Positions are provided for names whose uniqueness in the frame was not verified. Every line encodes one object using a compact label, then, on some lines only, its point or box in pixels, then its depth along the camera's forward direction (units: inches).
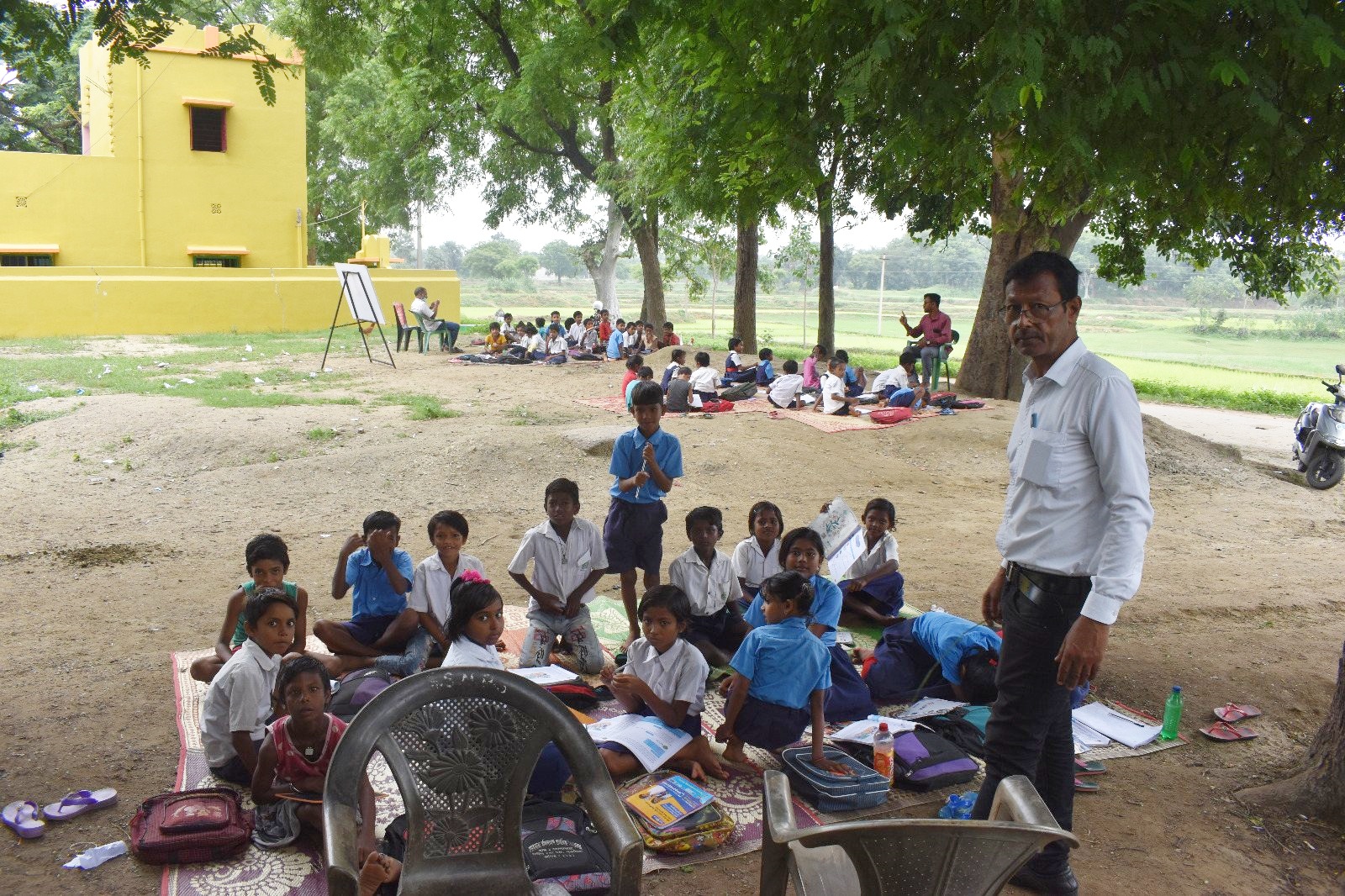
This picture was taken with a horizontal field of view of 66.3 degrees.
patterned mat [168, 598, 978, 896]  129.2
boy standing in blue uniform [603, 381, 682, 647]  217.2
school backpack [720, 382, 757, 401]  559.8
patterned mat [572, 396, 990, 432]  482.4
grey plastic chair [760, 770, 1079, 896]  74.3
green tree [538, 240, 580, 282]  3535.9
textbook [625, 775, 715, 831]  143.9
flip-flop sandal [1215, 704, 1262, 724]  191.5
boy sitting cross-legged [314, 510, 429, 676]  199.2
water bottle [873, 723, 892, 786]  159.8
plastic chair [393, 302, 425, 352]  792.0
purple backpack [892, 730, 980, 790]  160.9
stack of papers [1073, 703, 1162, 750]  181.0
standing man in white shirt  113.7
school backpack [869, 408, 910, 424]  496.4
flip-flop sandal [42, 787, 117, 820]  140.9
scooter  446.0
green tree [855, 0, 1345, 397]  149.9
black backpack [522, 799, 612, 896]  125.2
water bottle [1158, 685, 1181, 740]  181.5
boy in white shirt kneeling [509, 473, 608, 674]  208.7
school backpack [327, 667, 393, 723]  175.9
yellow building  861.2
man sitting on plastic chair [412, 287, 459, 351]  788.6
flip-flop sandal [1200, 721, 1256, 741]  184.5
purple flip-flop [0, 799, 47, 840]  136.5
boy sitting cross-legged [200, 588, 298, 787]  147.4
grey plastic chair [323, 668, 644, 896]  100.7
